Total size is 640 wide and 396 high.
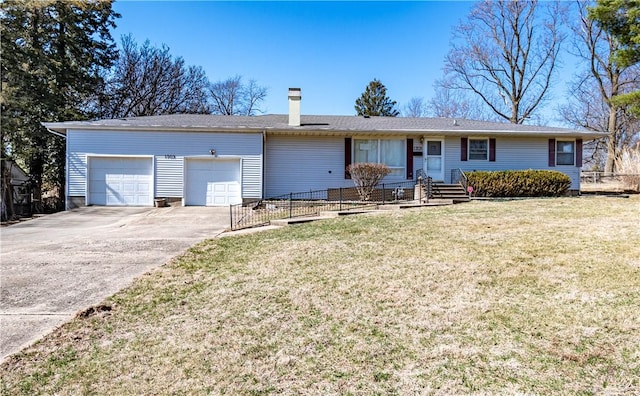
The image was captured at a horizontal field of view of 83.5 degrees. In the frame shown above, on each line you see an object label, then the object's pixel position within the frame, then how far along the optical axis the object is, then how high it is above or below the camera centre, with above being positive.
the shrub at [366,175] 12.61 +0.80
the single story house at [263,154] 13.98 +1.76
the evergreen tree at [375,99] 35.62 +9.84
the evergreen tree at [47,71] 17.50 +6.75
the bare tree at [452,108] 33.09 +8.61
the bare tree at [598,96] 24.25 +8.14
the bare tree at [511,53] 26.31 +11.14
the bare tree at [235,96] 32.59 +9.52
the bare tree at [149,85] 24.39 +8.14
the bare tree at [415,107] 38.39 +9.87
